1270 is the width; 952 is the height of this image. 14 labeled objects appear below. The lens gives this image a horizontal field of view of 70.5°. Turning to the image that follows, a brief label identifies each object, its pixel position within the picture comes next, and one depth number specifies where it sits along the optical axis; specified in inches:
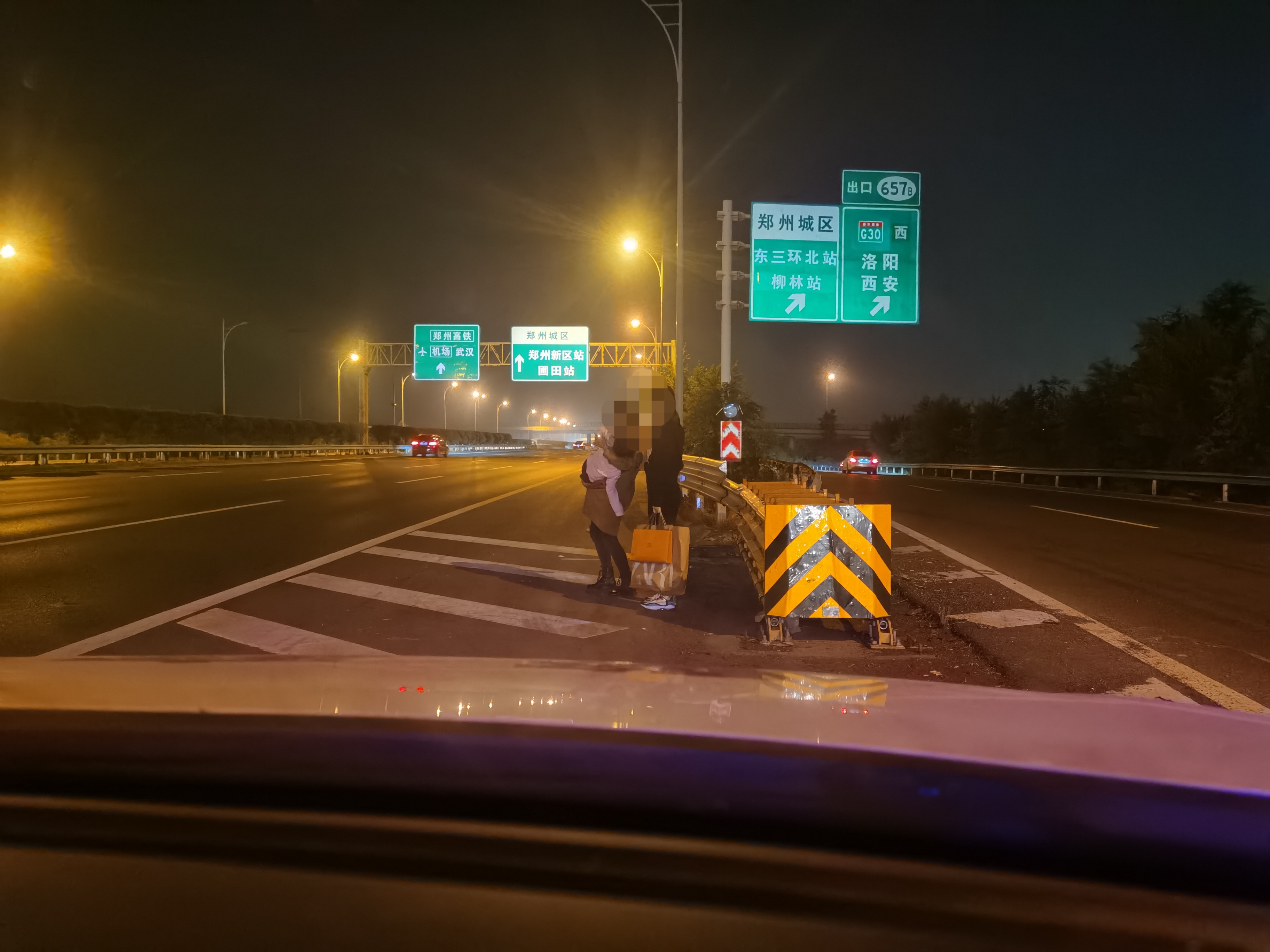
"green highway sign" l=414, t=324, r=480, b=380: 1925.4
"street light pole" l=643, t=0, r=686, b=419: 781.9
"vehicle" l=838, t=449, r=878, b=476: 2014.0
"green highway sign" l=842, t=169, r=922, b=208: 820.0
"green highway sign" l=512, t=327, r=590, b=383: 1841.8
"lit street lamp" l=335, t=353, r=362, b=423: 2144.4
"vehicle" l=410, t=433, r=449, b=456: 2369.6
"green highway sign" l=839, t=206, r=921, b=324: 840.9
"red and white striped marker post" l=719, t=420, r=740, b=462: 705.0
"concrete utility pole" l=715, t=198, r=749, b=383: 822.5
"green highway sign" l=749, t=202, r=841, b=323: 850.8
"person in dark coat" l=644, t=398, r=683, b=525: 421.7
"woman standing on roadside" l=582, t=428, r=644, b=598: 357.7
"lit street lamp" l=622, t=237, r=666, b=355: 995.9
